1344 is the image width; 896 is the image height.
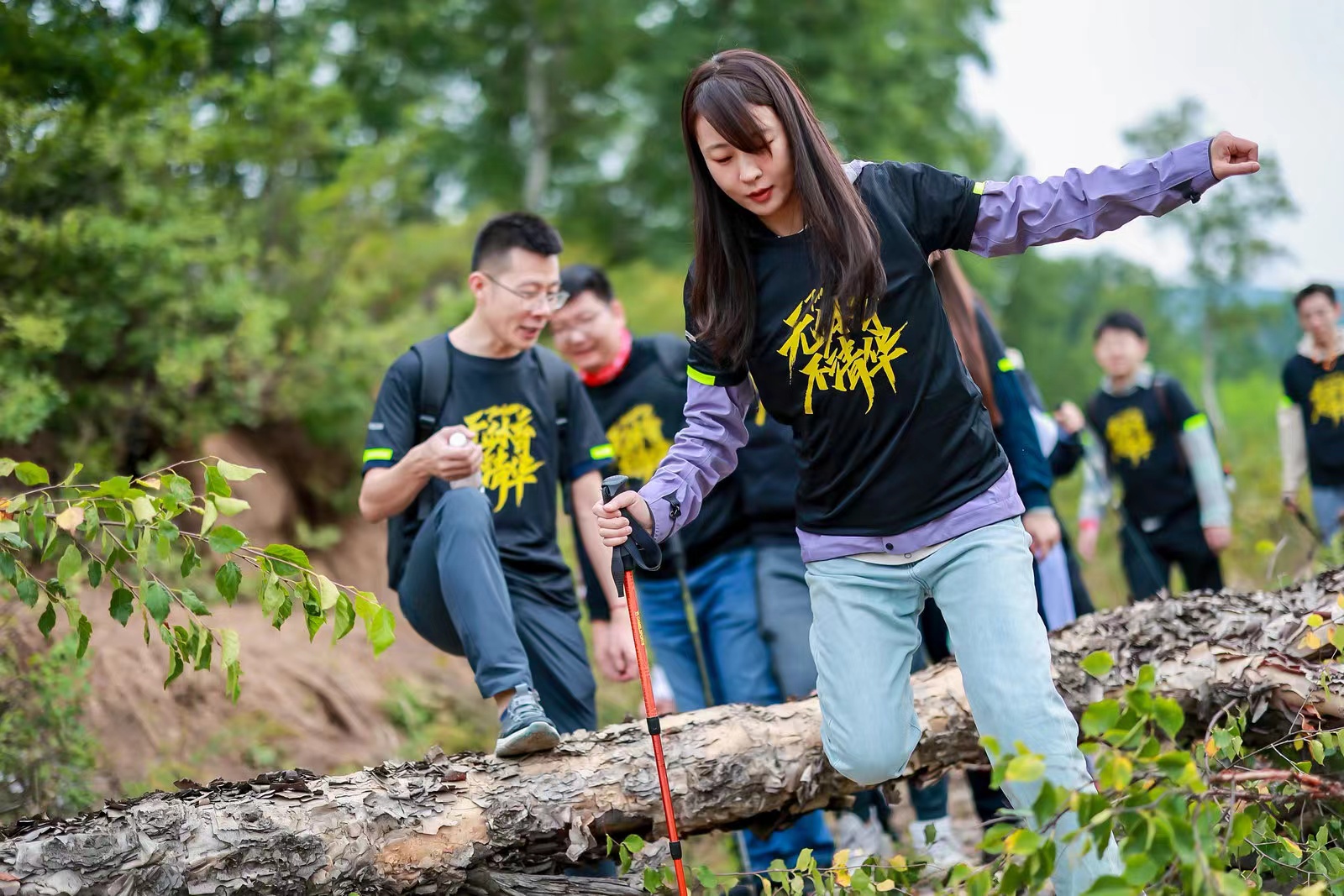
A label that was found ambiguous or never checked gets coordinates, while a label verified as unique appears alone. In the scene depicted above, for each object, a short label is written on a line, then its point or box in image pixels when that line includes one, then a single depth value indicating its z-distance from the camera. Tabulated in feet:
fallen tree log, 10.41
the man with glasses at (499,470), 14.05
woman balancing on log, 10.19
